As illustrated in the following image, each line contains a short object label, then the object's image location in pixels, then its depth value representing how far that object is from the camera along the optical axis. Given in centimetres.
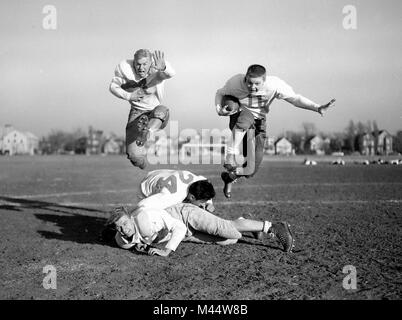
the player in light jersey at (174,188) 653
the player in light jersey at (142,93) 736
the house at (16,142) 10306
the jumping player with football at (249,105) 752
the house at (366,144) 7890
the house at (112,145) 10844
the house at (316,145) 9712
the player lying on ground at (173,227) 621
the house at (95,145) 8912
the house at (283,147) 9081
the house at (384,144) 7594
